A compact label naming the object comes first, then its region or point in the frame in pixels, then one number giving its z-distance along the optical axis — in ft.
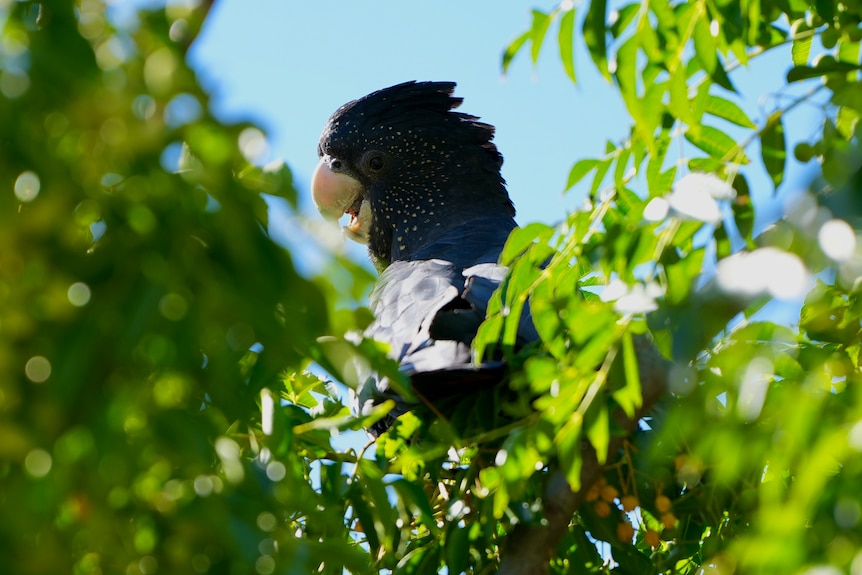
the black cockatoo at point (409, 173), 27.07
